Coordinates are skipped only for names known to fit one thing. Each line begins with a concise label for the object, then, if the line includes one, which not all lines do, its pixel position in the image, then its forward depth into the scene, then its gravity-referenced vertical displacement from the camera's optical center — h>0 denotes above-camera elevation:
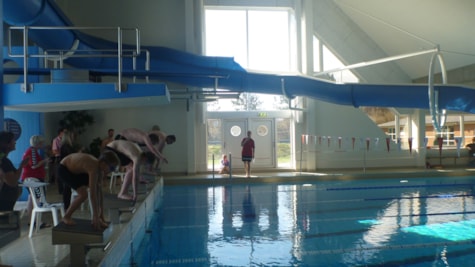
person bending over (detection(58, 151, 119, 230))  3.72 -0.27
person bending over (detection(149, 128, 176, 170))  8.10 +0.12
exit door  14.02 +0.19
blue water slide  6.36 +1.62
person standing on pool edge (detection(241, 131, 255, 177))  12.21 -0.20
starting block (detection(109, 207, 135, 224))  4.94 -0.86
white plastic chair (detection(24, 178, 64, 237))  4.73 -0.72
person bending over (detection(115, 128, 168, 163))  6.86 +0.13
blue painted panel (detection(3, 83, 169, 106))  5.25 +0.72
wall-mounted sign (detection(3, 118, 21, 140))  7.09 +0.38
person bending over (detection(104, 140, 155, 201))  5.73 -0.17
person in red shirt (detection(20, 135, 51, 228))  5.11 -0.24
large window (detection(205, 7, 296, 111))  13.83 +3.59
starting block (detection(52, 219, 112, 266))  3.46 -0.81
